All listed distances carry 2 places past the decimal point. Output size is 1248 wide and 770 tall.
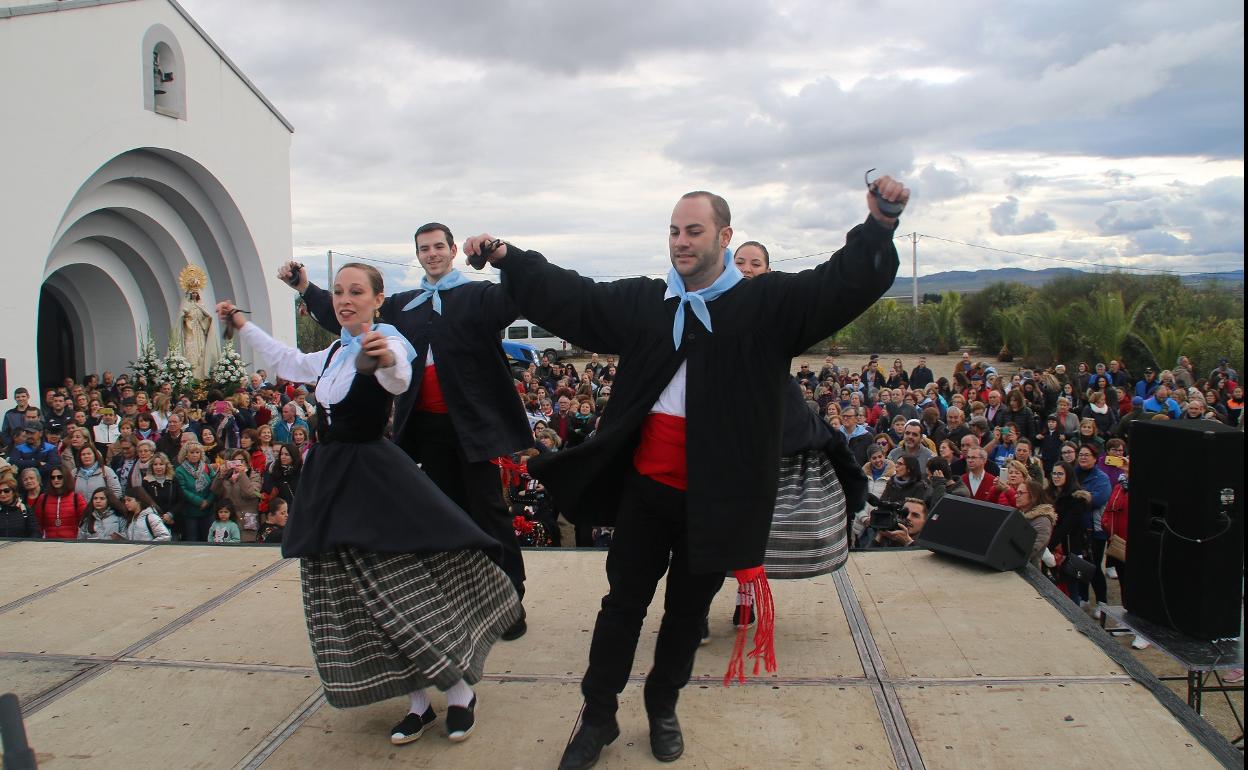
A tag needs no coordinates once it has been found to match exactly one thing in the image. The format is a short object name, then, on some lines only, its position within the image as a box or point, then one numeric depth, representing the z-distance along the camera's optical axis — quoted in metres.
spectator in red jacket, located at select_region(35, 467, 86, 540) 7.22
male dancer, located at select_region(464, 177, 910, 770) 2.65
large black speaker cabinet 4.25
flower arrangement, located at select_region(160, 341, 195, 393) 16.36
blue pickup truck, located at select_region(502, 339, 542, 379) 18.66
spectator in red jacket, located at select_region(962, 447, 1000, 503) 7.25
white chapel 13.26
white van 31.37
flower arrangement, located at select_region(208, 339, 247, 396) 16.67
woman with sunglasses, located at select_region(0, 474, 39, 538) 7.01
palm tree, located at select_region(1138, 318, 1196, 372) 20.06
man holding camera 6.49
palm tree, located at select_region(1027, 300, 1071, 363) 25.84
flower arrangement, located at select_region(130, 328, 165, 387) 16.41
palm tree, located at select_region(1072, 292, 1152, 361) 22.30
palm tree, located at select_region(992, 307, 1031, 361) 28.38
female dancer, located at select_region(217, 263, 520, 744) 3.00
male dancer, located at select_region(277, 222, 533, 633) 3.82
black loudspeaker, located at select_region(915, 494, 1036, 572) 4.61
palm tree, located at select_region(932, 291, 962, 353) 36.00
